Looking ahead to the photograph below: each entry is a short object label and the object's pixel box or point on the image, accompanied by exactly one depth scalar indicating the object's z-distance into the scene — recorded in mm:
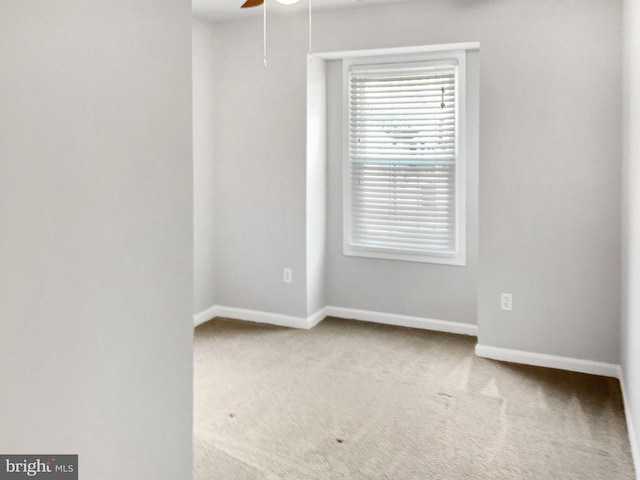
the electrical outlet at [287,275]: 4617
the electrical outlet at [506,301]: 3797
